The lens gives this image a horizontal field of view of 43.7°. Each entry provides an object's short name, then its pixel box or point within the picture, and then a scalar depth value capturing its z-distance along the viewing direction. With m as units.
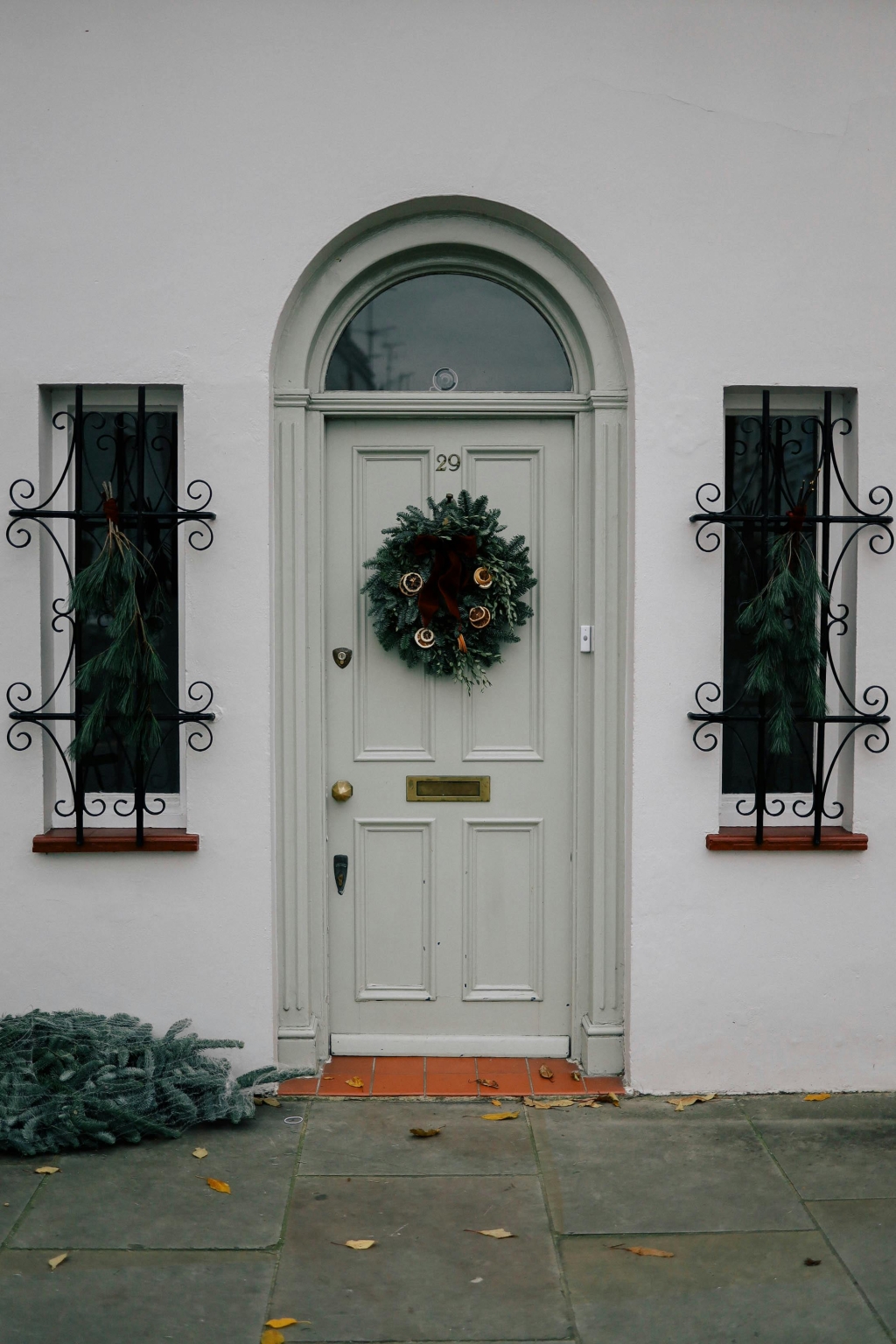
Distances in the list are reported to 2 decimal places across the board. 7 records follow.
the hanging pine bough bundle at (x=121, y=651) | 4.24
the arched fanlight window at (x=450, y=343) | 4.55
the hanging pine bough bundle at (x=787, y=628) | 4.29
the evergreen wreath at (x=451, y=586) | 4.34
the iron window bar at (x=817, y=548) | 4.33
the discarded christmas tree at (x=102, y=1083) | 3.86
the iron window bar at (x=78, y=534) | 4.29
